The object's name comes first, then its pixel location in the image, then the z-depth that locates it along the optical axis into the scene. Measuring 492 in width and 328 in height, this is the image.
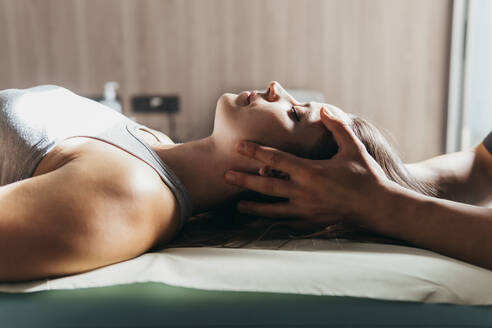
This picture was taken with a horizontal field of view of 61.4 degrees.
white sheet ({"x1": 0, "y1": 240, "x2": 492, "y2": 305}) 0.64
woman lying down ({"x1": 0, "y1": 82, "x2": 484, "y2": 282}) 0.63
